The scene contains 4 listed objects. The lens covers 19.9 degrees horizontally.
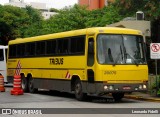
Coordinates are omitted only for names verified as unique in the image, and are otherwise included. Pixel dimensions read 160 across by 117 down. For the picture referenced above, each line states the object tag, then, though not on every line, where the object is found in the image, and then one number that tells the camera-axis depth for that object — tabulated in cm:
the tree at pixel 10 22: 6281
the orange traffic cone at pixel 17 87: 2392
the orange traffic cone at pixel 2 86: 2727
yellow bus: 1947
